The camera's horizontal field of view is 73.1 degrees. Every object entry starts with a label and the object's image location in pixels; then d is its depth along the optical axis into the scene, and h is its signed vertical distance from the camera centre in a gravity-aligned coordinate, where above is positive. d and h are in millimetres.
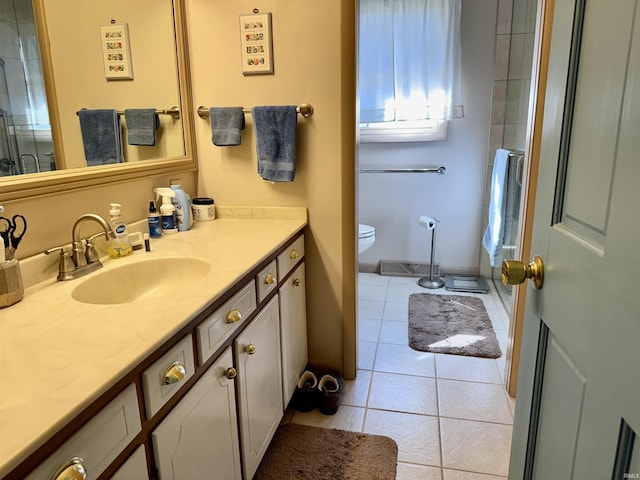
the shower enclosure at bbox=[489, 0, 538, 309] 2723 +207
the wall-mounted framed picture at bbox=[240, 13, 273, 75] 1829 +371
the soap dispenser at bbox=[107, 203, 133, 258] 1434 -334
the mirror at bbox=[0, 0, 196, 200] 1183 +156
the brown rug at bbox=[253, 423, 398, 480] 1582 -1222
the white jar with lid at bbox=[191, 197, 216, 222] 1970 -335
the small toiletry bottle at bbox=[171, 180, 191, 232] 1776 -299
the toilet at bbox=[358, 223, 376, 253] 3023 -732
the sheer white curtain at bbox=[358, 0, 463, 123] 3104 +500
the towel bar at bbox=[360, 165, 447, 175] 3402 -310
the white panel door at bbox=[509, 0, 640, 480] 557 -193
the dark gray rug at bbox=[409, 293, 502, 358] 2480 -1217
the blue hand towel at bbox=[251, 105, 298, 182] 1863 -36
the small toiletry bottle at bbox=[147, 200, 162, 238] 1686 -334
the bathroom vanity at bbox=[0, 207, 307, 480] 674 -453
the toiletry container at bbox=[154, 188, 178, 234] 1738 -312
